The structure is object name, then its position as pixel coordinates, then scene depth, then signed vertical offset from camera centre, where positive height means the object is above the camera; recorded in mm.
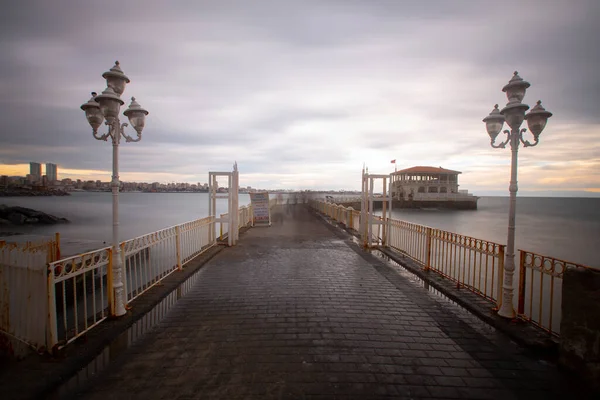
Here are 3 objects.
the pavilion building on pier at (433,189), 63000 +981
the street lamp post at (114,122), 4215 +1043
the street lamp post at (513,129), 4234 +1036
